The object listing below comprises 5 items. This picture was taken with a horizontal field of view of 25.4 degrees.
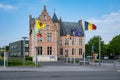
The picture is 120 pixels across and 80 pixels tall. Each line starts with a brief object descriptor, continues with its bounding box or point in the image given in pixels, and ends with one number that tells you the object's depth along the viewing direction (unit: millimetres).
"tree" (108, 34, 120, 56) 107688
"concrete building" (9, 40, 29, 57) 111262
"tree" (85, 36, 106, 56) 110688
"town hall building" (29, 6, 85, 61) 73812
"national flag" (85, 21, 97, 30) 42906
